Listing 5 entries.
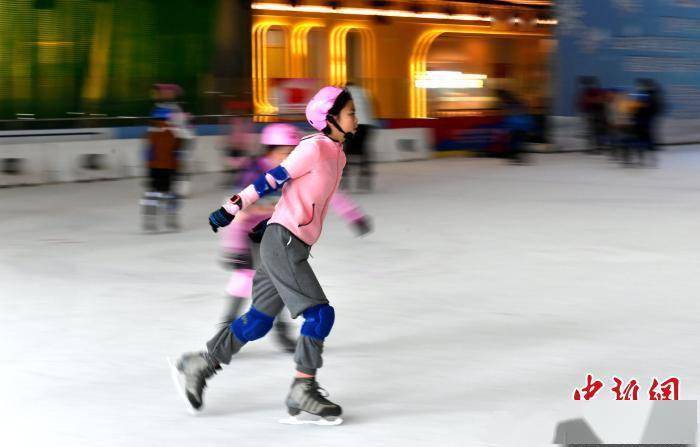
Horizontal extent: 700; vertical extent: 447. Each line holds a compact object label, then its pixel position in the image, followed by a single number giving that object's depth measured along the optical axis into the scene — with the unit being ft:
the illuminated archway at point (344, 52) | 96.27
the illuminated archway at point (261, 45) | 89.97
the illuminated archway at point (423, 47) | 101.60
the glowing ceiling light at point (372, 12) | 91.25
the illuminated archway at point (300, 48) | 92.84
